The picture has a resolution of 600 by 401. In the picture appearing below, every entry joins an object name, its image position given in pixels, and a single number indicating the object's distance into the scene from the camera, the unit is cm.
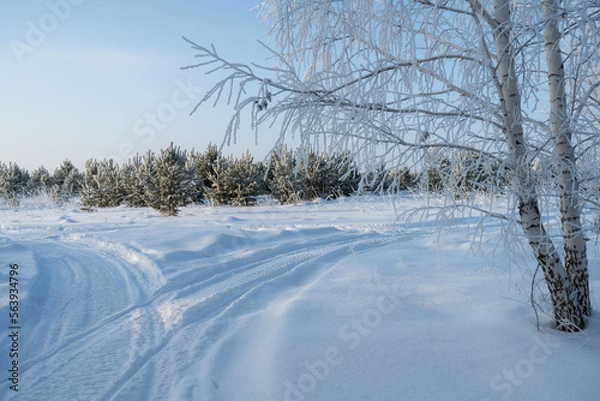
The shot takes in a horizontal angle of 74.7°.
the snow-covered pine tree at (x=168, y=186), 1365
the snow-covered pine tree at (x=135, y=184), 1741
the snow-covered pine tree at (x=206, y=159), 2048
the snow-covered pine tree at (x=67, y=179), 2353
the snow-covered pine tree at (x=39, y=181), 2516
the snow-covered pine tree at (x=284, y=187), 1767
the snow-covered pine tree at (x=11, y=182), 2225
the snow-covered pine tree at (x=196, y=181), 1526
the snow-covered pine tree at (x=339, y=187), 1981
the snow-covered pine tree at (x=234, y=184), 1675
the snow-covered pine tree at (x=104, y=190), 1870
